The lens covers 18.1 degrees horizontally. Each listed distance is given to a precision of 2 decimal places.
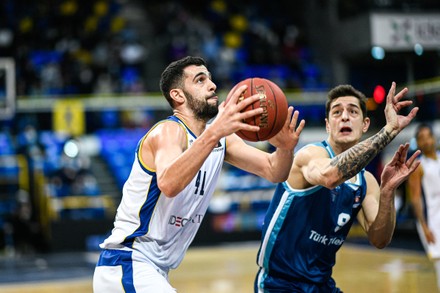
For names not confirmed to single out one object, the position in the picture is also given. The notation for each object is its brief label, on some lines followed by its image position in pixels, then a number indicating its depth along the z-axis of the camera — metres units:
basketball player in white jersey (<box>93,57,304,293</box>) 7.58
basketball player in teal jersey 8.62
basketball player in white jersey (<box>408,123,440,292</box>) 14.28
